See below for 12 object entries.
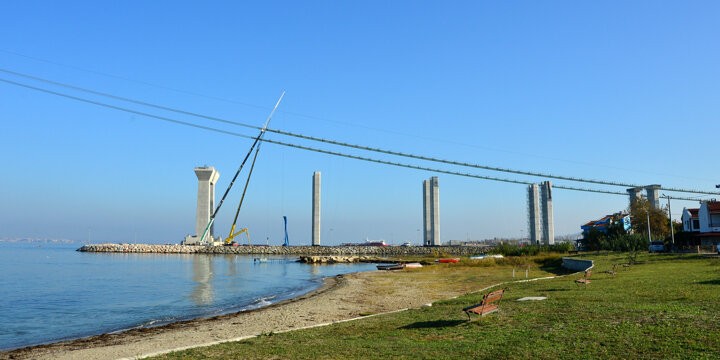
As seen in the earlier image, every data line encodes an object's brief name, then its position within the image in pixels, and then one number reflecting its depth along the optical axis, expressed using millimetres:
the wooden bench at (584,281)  20953
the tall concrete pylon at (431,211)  123000
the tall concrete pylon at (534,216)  111131
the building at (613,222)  77500
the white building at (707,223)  60906
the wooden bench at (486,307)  13172
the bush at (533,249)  64312
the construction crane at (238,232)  140275
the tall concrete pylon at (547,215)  108750
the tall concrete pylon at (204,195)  136000
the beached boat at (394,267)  58600
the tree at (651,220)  68438
